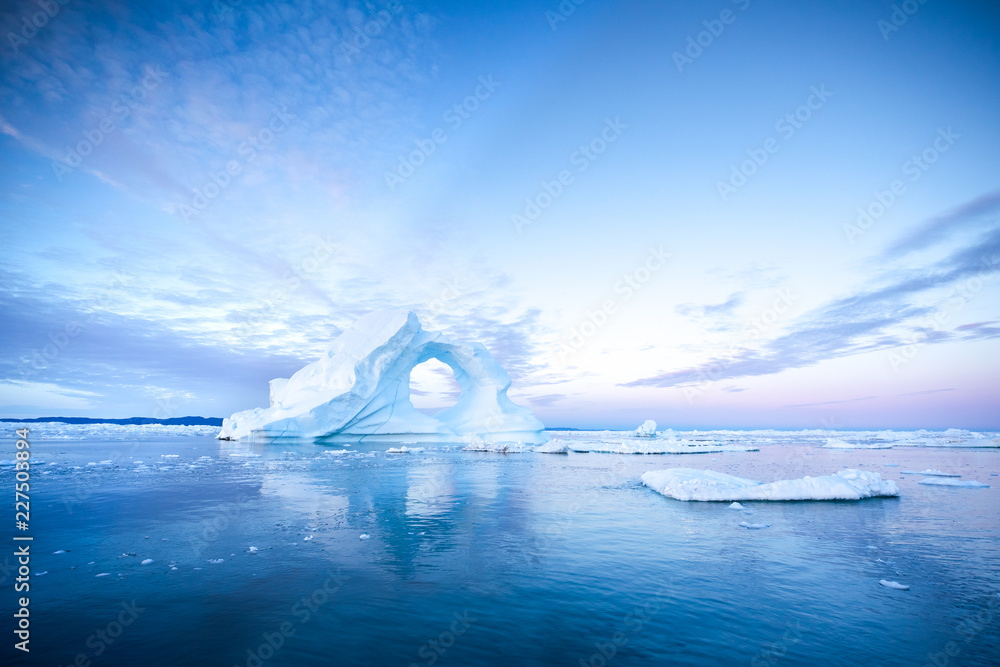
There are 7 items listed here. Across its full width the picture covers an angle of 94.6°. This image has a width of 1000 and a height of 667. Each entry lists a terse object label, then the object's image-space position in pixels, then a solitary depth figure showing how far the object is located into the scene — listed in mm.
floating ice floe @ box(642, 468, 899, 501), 13211
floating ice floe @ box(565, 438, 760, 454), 33875
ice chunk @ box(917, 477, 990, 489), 15977
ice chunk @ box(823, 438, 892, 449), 39375
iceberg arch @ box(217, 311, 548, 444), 35094
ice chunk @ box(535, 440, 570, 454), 34156
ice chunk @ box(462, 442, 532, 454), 33312
